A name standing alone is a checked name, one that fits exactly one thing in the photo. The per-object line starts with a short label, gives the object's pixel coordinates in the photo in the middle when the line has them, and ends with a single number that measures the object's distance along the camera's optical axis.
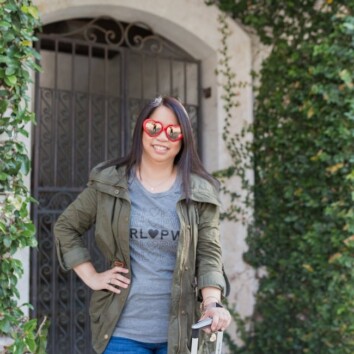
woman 2.28
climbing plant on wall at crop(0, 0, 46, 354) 2.73
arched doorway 4.29
